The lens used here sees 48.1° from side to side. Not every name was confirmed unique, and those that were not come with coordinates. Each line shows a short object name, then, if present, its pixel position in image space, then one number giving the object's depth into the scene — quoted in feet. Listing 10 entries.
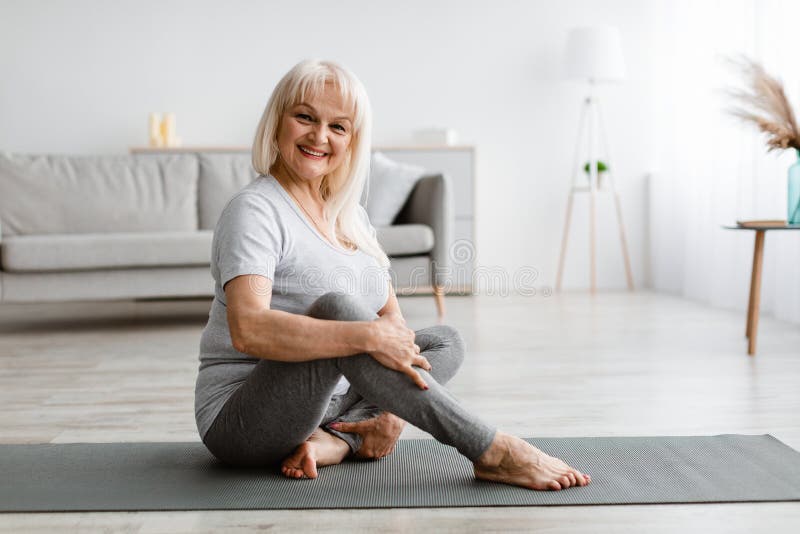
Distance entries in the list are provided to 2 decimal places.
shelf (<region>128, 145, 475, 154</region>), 18.62
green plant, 19.12
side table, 10.86
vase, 10.68
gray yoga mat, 5.47
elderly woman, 5.22
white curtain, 14.42
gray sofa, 13.35
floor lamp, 18.40
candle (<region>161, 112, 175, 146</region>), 18.83
